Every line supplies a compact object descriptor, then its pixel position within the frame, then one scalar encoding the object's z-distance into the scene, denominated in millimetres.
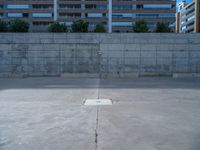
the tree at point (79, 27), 29854
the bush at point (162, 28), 30924
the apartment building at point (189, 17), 60962
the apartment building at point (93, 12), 44550
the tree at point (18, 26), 29484
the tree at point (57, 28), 28520
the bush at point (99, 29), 30592
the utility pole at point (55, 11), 44105
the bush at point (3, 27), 30392
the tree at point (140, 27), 29000
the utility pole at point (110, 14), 44428
